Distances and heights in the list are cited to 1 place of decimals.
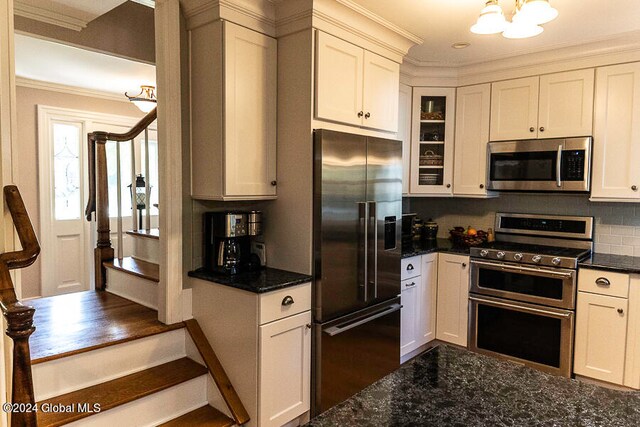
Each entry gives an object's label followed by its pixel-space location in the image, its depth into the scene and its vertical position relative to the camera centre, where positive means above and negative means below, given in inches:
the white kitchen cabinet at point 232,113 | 92.3 +18.2
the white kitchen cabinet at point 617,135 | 119.6 +17.5
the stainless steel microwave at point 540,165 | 126.6 +9.2
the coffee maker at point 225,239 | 98.1 -12.2
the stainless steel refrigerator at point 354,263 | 97.1 -18.5
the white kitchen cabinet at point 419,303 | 132.3 -37.7
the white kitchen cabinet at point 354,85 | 97.5 +27.8
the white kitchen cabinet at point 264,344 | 87.5 -34.5
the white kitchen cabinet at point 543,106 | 126.8 +28.3
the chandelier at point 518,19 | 68.7 +30.4
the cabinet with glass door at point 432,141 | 151.3 +18.7
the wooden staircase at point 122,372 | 78.5 -39.9
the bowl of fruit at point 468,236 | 149.3 -16.5
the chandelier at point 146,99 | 155.8 +34.5
